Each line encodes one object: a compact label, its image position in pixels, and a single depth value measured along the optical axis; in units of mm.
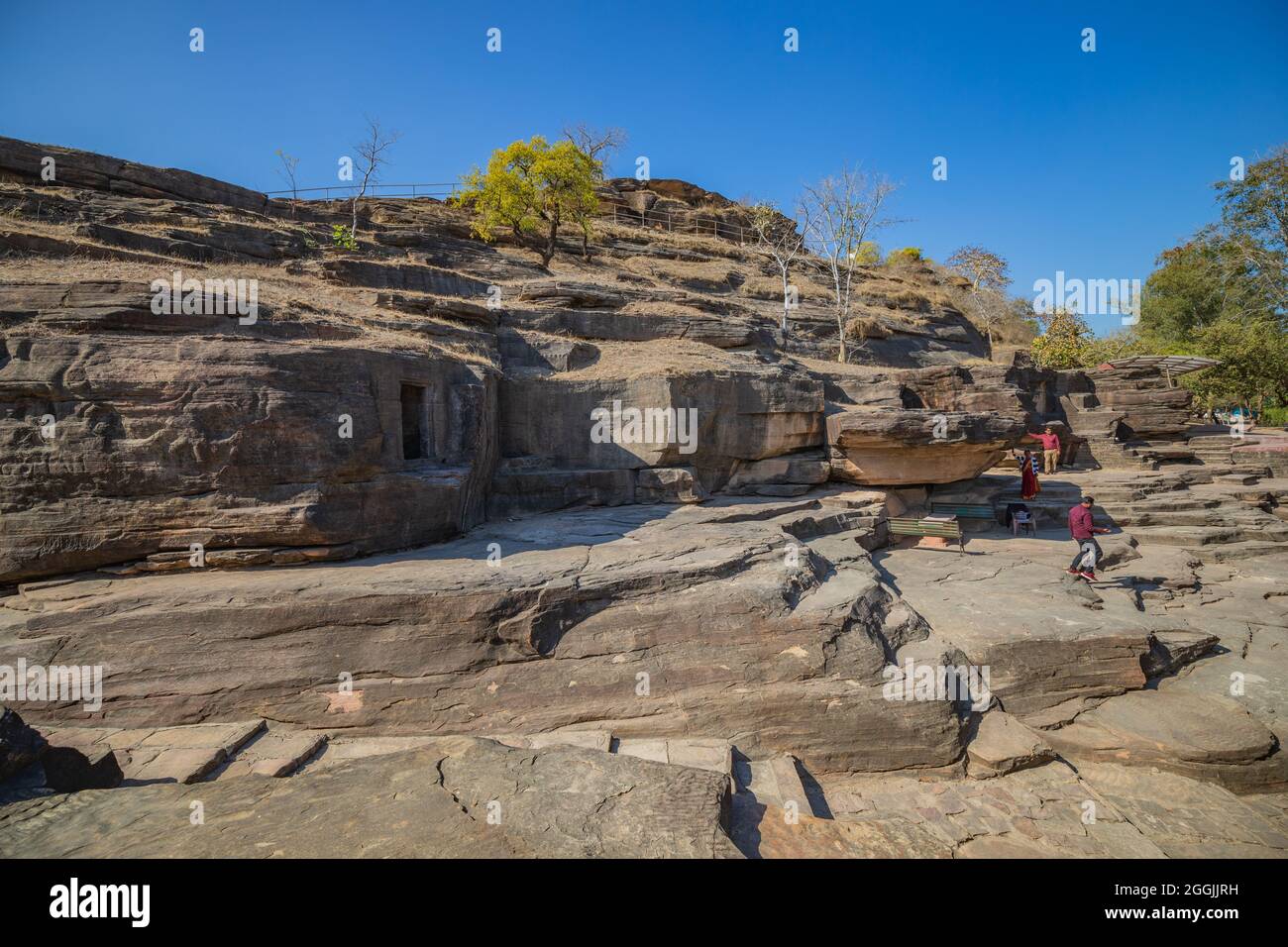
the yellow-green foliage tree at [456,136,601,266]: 23734
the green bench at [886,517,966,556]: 10875
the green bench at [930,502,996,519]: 12508
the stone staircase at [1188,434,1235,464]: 18641
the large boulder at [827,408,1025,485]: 11484
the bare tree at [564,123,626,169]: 26297
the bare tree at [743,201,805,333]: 24500
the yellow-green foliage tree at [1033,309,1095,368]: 29897
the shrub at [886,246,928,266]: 47062
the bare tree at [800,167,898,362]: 23000
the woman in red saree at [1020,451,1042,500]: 13562
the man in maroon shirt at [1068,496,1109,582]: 8938
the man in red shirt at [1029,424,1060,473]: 17156
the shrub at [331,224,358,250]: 19391
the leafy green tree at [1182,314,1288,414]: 24469
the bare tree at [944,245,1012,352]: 38312
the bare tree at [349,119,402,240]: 23484
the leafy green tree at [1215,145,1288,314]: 25156
